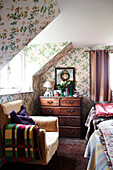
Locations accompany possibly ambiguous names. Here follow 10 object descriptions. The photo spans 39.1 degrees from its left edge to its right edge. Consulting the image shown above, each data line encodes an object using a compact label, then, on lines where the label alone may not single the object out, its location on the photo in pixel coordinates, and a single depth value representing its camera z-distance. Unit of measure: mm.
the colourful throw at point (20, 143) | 2098
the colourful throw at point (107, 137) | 1255
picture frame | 4355
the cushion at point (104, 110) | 2881
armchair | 2123
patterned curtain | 4117
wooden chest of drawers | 3729
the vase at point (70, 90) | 4026
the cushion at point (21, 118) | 2320
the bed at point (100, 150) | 1250
